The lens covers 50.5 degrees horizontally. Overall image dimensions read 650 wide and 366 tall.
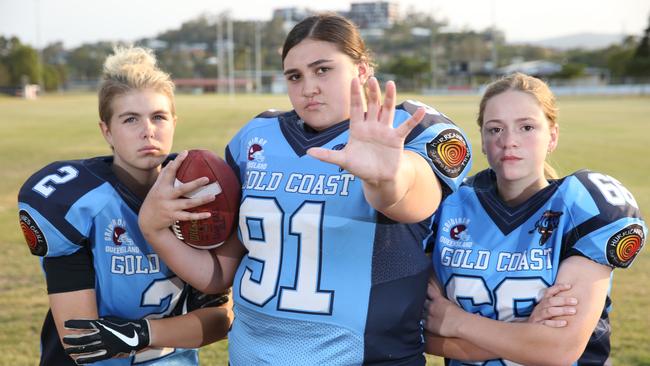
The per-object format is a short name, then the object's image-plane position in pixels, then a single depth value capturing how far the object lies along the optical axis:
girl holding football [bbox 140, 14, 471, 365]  2.22
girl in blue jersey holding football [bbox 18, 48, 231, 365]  2.54
